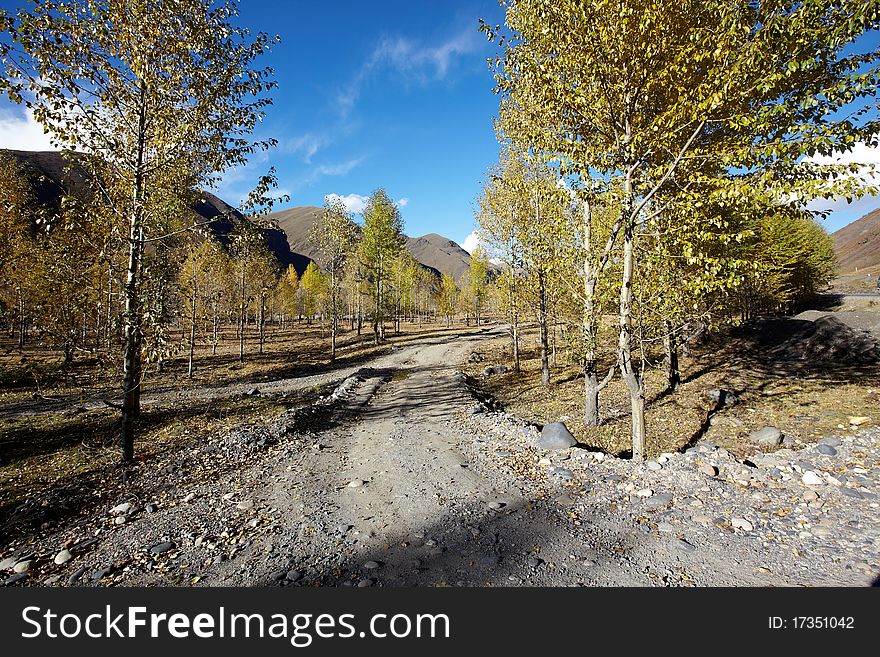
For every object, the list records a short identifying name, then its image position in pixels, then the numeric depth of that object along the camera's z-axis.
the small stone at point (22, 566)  5.34
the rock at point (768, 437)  10.10
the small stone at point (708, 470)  7.21
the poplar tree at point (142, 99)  8.27
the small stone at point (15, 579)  5.07
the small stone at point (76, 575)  5.12
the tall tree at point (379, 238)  39.03
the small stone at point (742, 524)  5.44
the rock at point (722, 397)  14.28
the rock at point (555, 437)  9.51
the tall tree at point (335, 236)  31.12
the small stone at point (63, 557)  5.55
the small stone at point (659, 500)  6.43
